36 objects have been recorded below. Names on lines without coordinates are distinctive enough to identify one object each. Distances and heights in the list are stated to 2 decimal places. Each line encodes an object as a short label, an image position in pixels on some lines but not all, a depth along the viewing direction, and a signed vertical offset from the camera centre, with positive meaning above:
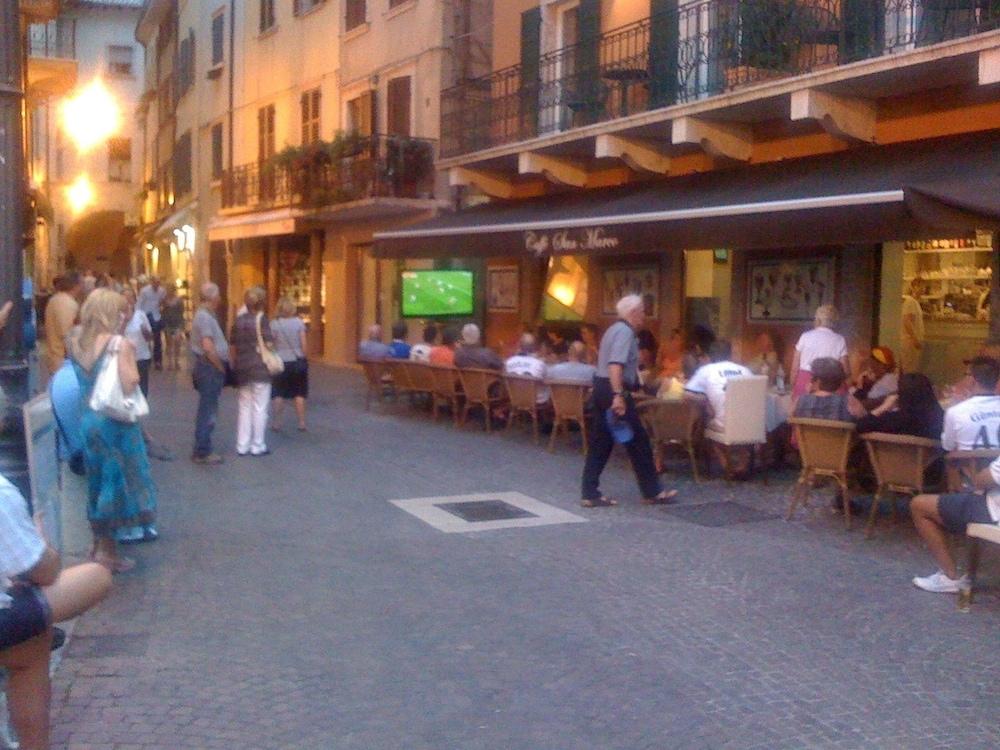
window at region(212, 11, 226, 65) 31.53 +6.19
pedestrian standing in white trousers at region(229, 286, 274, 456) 12.27 -0.81
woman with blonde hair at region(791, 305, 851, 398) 11.27 -0.49
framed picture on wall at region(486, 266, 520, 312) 20.33 -0.01
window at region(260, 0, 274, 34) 28.58 +6.10
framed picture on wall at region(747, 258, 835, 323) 13.86 +0.04
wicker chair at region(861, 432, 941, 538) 8.14 -1.09
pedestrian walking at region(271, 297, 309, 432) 14.41 -0.80
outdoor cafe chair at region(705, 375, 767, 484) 10.65 -1.02
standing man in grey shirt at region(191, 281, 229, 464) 11.86 -0.82
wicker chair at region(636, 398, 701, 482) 10.92 -1.12
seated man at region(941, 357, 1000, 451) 7.48 -0.77
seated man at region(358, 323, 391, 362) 16.97 -0.85
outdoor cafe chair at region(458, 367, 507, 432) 14.31 -1.15
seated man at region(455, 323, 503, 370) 14.82 -0.80
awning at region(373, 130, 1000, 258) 8.88 +0.71
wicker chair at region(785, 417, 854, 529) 8.84 -1.11
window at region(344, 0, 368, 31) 24.36 +5.28
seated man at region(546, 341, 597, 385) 13.04 -0.85
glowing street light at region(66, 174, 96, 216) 46.81 +3.30
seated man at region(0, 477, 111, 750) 3.81 -1.03
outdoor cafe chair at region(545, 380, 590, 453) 12.52 -1.13
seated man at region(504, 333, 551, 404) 13.62 -0.86
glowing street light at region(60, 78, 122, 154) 46.47 +6.21
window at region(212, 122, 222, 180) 31.95 +3.40
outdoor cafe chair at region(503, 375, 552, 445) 13.41 -1.14
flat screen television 19.73 -0.09
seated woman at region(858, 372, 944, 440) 8.62 -0.81
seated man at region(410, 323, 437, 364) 16.20 -0.78
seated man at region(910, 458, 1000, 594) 6.67 -1.21
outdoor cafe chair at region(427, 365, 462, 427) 15.03 -1.16
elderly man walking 9.63 -0.85
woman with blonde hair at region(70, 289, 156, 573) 7.54 -0.91
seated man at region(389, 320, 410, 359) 17.02 -0.76
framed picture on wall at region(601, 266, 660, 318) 16.86 +0.05
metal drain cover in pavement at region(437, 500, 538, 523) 9.58 -1.72
